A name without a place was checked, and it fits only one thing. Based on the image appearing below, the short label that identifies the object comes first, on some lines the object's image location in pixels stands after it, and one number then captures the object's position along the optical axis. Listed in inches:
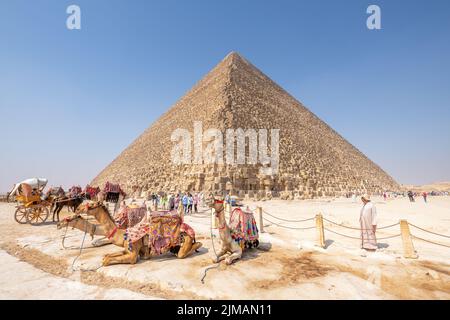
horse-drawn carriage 308.3
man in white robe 185.6
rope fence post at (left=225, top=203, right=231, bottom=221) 394.3
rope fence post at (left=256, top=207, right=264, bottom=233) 261.5
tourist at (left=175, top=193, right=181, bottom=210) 490.6
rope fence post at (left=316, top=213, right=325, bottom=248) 192.4
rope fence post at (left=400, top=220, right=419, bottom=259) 160.9
